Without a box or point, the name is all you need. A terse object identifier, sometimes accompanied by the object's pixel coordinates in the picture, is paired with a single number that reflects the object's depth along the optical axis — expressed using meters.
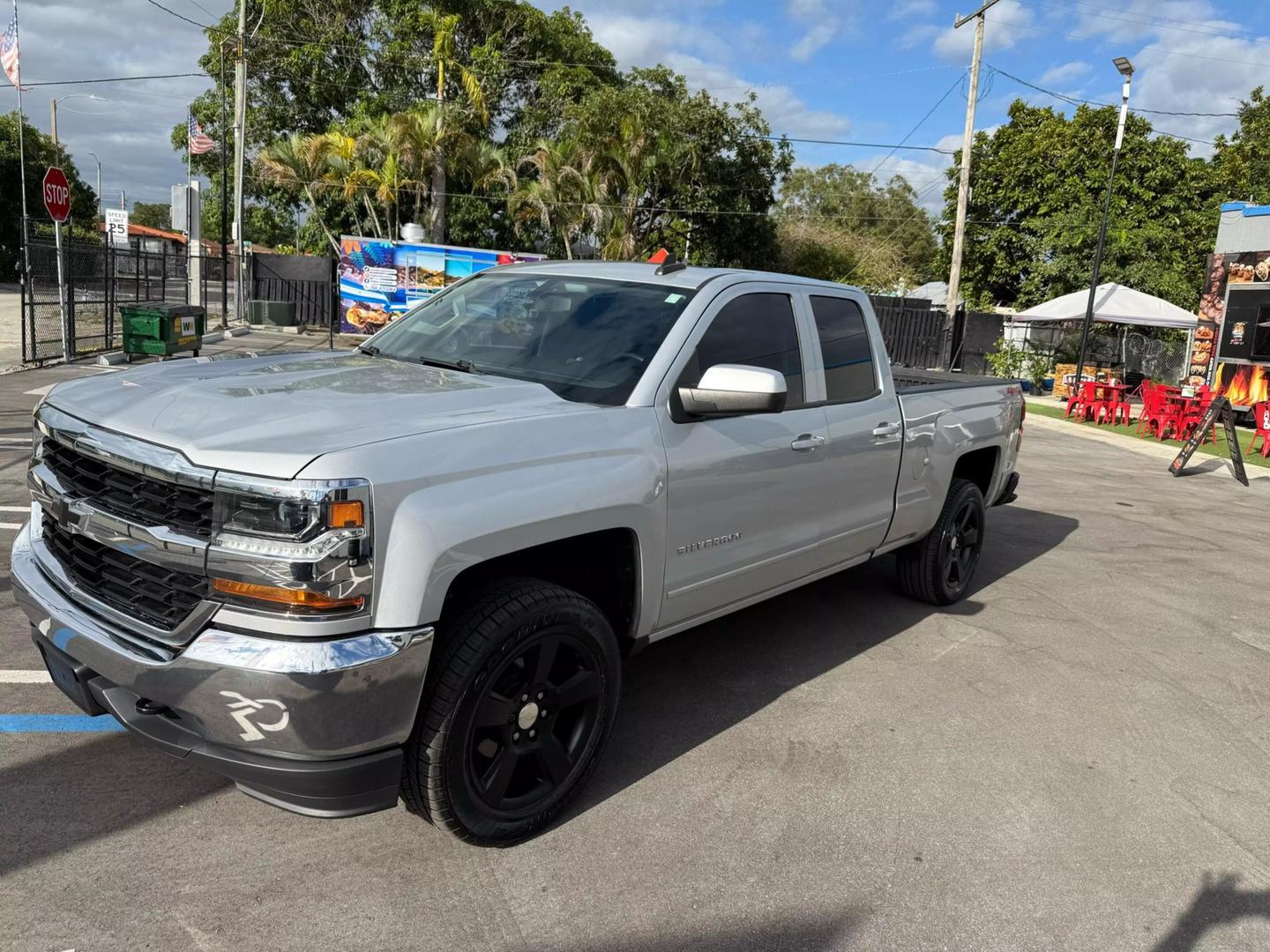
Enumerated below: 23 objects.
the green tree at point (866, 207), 76.56
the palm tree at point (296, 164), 30.58
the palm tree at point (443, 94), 30.85
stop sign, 14.53
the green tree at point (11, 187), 42.97
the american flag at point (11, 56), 17.06
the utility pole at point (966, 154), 25.48
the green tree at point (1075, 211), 28.61
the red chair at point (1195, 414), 15.95
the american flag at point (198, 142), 26.27
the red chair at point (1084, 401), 18.88
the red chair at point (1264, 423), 14.94
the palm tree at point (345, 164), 30.27
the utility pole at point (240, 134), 28.01
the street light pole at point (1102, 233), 19.66
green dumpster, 15.53
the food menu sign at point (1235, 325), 20.33
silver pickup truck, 2.51
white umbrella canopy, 21.83
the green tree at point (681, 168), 31.50
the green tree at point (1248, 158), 32.62
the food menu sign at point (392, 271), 26.59
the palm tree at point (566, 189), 31.12
